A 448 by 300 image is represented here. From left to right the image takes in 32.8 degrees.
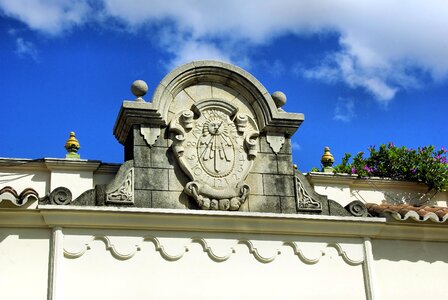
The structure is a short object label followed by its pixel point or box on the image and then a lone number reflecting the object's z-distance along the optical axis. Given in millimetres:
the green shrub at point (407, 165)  14039
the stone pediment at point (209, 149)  12141
